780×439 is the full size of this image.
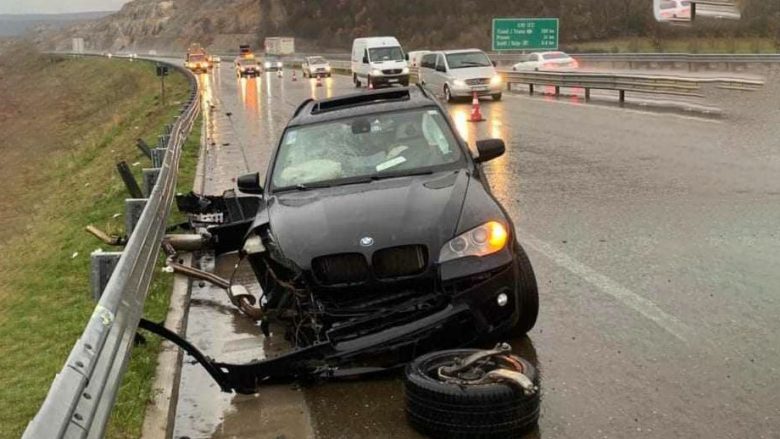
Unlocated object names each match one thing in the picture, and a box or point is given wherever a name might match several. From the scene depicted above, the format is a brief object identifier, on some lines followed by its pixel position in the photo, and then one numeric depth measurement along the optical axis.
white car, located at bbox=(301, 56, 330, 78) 54.34
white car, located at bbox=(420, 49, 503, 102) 28.59
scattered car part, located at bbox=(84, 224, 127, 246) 8.44
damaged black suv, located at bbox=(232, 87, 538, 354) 4.97
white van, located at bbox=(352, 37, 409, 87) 40.00
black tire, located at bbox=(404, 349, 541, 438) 4.23
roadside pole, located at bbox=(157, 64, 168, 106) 33.80
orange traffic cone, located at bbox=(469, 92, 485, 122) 21.44
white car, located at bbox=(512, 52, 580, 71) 41.01
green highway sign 47.22
